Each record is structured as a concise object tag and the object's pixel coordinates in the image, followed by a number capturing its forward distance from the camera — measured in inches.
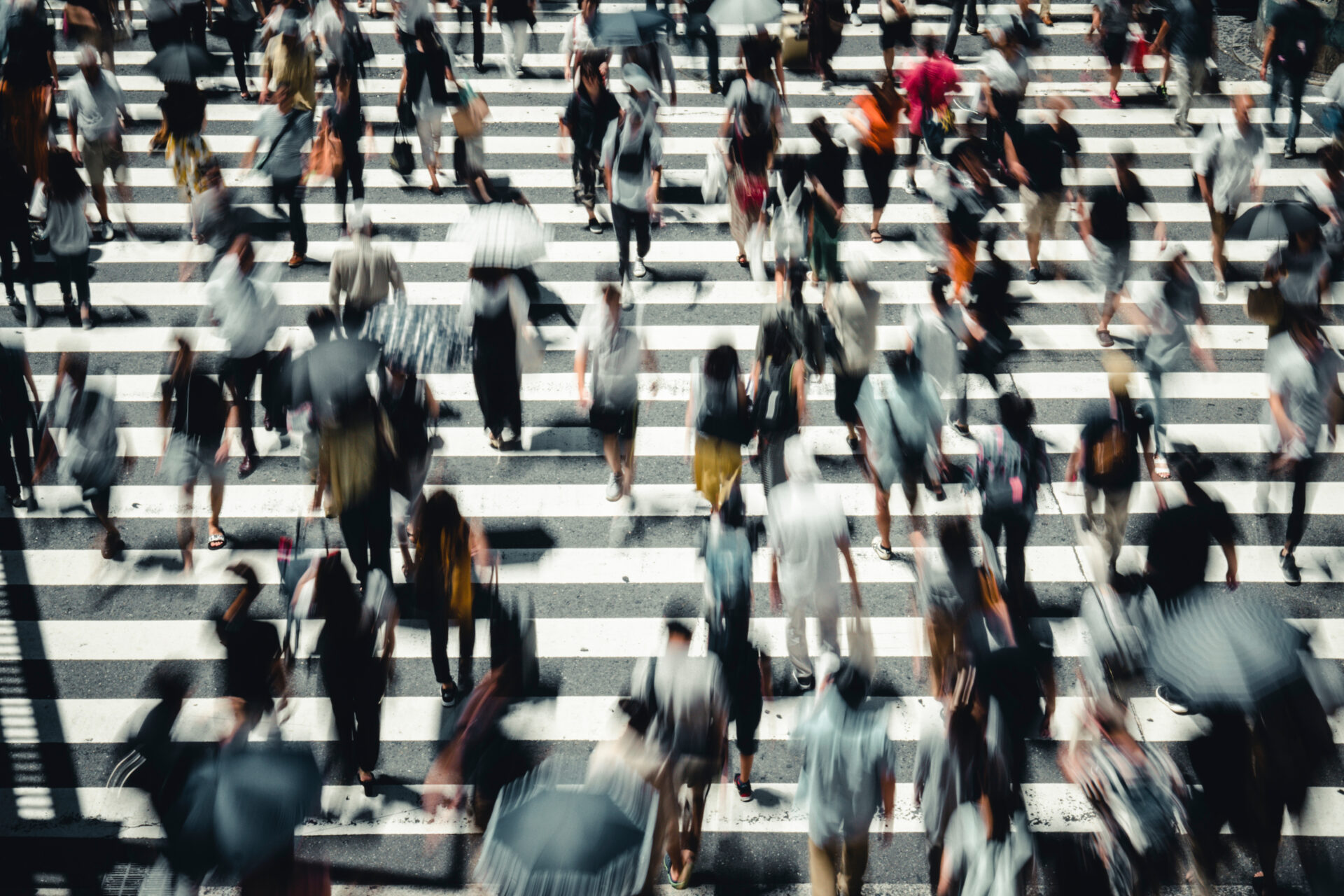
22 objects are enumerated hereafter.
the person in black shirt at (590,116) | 425.4
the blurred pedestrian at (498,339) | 319.6
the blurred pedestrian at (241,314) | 319.9
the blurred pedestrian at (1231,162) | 389.4
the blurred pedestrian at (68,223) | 356.5
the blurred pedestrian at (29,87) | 448.5
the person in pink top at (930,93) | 442.6
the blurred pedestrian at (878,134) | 416.5
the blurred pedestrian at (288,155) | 408.2
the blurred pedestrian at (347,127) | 419.2
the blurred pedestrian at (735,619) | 234.5
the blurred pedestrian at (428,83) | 442.3
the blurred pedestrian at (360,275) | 334.3
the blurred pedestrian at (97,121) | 410.3
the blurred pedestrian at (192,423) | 295.4
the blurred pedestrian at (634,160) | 381.1
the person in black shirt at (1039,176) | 400.0
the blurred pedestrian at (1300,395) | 286.8
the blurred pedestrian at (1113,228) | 355.3
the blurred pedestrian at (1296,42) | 470.0
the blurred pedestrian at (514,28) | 527.8
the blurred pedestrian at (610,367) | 305.9
